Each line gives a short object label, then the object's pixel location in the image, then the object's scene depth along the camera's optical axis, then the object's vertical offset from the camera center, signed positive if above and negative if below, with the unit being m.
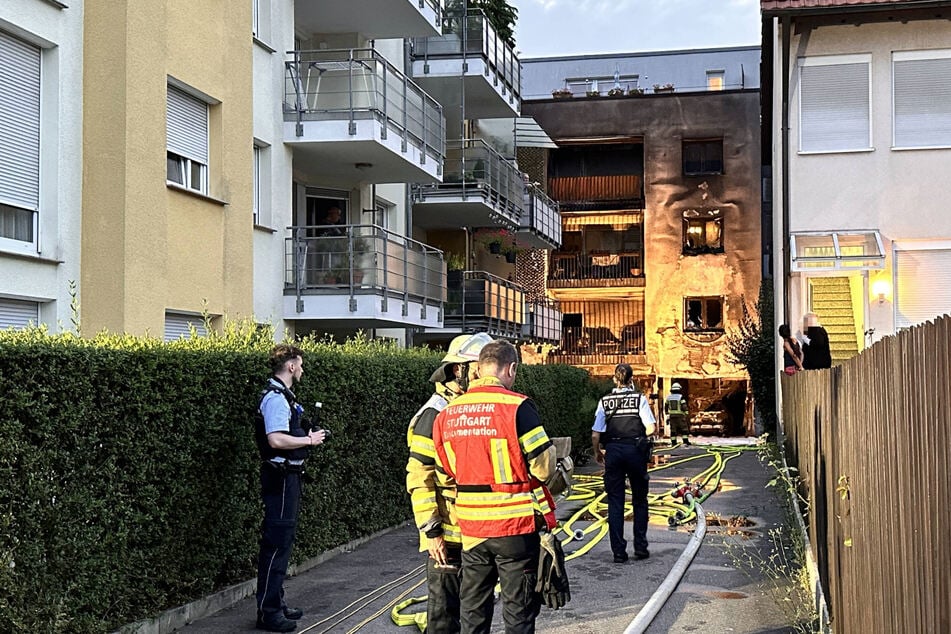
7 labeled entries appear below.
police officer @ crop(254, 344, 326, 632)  8.62 -1.17
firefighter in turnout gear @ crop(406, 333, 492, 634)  6.67 -1.10
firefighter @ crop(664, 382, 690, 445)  38.72 -2.72
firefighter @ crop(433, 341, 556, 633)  6.32 -0.87
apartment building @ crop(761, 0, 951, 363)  21.31 +3.40
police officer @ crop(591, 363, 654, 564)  11.93 -1.18
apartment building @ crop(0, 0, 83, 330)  12.28 +2.04
